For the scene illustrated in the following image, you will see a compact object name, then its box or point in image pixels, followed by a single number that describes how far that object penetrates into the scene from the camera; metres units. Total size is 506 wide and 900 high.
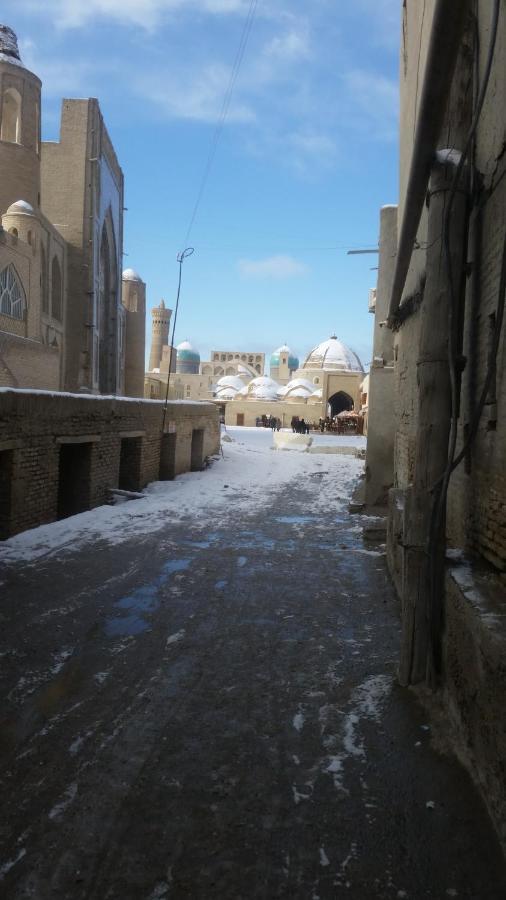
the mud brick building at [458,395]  3.38
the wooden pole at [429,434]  3.89
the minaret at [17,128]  26.44
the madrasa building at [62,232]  23.36
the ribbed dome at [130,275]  45.37
